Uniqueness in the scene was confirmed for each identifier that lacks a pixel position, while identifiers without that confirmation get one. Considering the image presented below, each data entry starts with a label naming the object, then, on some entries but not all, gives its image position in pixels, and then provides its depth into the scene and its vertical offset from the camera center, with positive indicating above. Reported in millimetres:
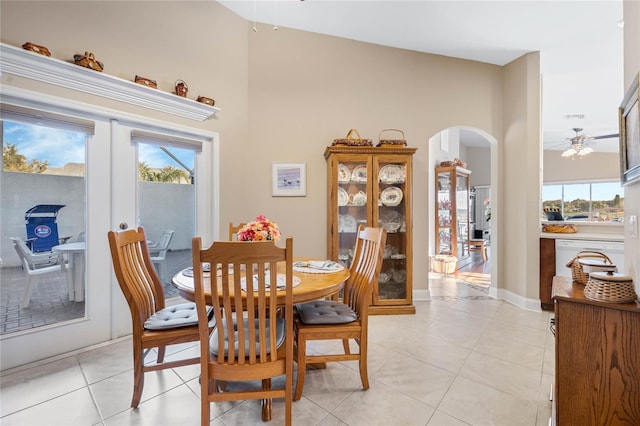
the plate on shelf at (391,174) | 3328 +453
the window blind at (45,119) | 2016 +704
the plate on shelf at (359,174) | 3320 +451
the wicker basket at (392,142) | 3283 +812
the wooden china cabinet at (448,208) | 5797 +103
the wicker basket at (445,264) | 5289 -938
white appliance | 3039 -397
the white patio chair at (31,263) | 2158 -393
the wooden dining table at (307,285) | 1536 -420
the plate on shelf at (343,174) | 3328 +453
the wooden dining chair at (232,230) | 2709 -163
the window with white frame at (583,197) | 8133 +476
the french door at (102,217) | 2227 -38
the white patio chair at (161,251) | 2908 -392
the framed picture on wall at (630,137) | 1323 +387
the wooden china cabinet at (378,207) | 3248 +68
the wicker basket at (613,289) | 1252 -335
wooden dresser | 1209 -652
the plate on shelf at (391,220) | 3395 -83
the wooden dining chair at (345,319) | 1778 -689
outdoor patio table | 2387 -462
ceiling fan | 6121 +1445
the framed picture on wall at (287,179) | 3508 +415
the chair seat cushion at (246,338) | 1482 -691
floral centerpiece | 1918 -128
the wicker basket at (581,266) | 1613 -310
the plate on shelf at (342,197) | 3352 +187
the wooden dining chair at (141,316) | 1620 -656
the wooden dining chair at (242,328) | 1290 -546
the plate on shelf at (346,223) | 3363 -119
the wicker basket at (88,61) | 2246 +1194
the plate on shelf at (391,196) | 3357 +198
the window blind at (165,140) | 2637 +711
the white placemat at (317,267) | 2027 -406
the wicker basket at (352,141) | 3240 +811
